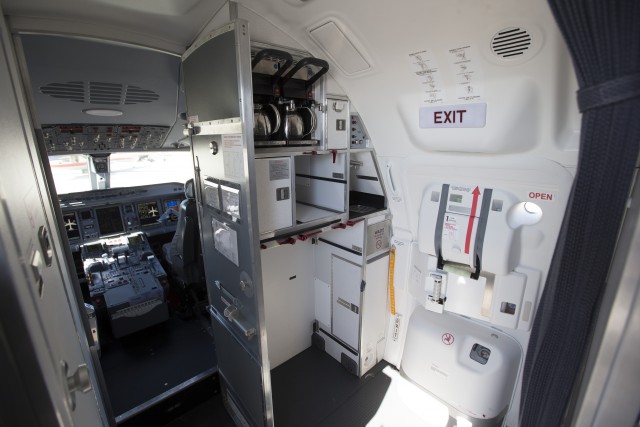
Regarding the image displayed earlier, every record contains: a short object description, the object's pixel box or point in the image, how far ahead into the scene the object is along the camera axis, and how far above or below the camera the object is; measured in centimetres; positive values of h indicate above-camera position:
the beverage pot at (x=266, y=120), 180 +10
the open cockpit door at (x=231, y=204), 142 -39
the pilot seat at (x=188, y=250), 325 -126
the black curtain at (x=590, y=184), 65 -11
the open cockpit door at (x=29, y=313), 46 -32
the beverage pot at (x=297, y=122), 191 +10
